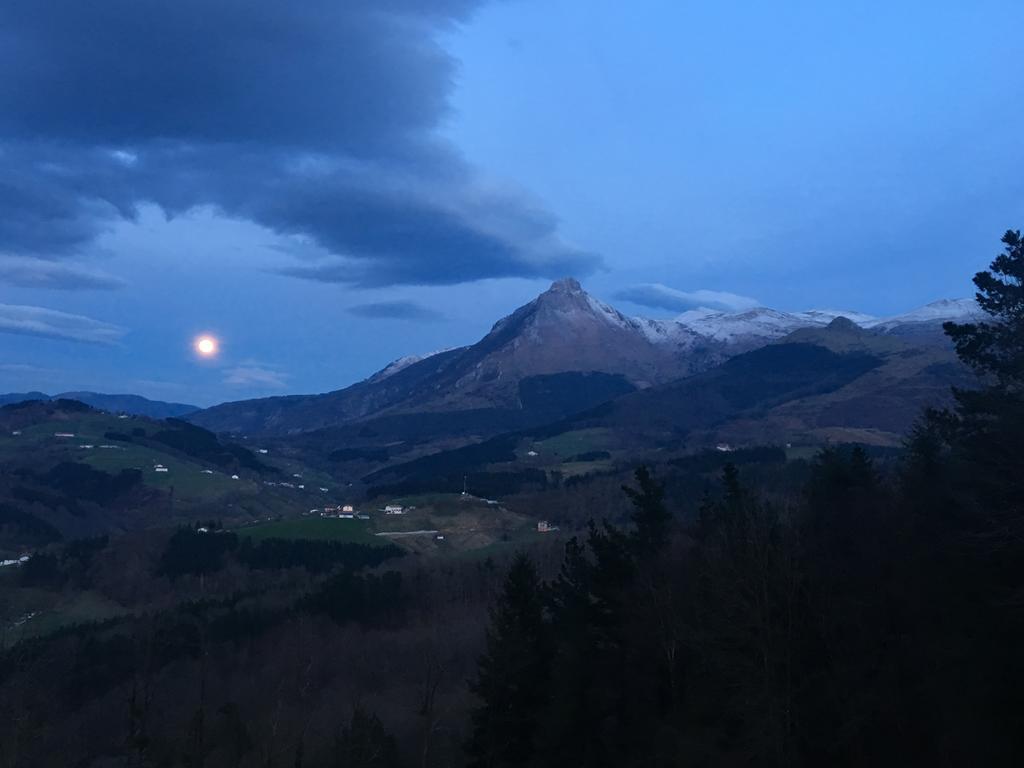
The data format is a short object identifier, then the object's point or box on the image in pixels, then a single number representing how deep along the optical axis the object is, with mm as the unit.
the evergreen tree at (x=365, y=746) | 39062
